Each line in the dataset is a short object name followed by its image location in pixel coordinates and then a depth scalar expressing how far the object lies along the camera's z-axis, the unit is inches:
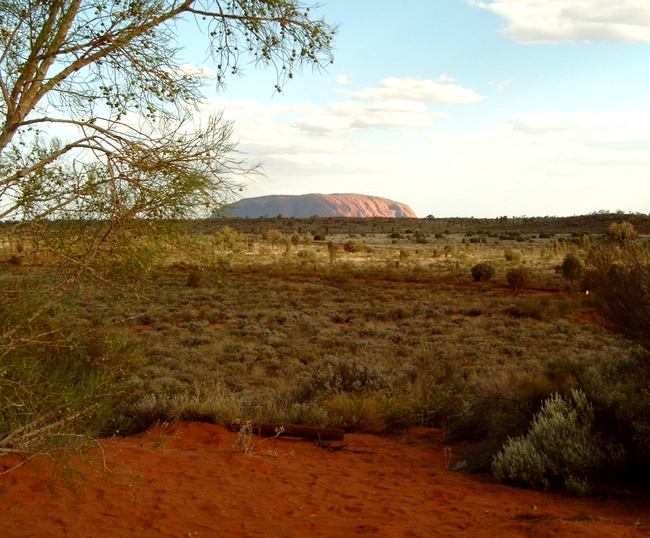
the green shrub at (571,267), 1028.5
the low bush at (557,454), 244.8
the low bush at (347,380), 409.1
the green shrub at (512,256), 1502.5
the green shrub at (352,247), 1881.2
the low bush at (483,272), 1221.7
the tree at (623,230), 1582.2
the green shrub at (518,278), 1123.2
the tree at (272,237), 2031.9
